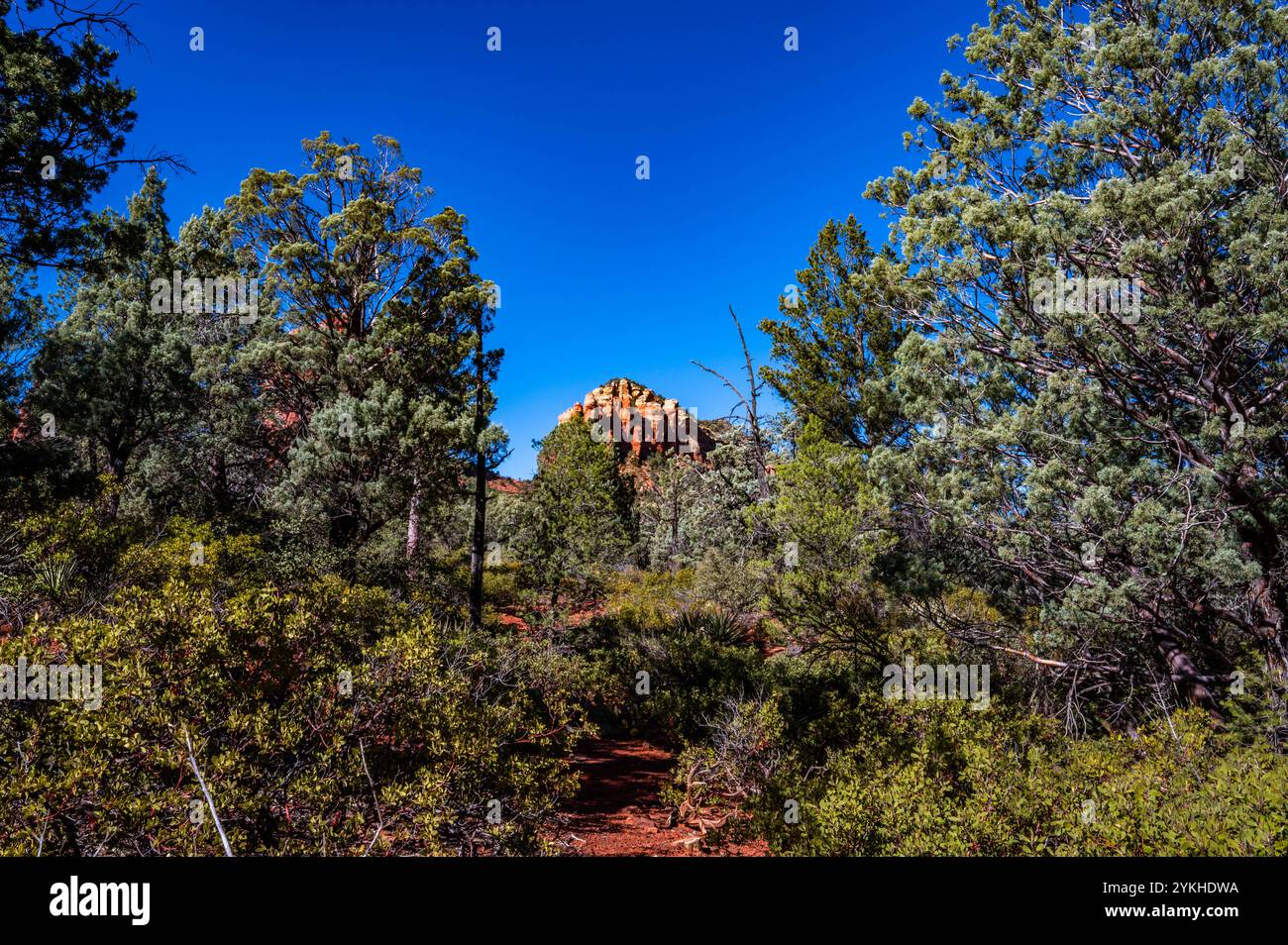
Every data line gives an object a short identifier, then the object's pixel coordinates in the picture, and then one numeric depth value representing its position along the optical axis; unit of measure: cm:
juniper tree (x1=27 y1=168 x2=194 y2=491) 1345
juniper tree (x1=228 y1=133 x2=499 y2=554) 1327
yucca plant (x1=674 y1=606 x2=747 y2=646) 1569
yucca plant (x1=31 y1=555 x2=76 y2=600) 724
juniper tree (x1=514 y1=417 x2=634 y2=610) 1518
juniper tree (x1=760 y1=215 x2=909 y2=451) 1505
